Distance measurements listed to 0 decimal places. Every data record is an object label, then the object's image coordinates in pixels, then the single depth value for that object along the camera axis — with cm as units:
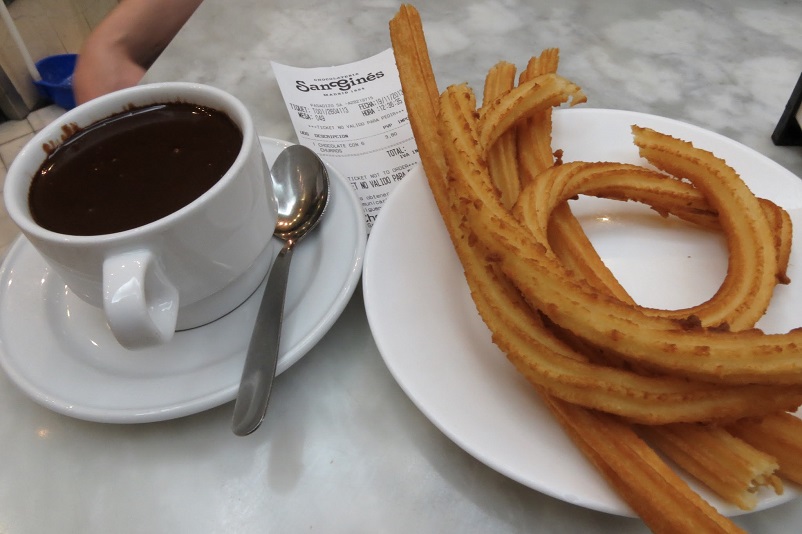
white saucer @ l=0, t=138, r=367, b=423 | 44
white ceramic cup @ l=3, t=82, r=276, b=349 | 38
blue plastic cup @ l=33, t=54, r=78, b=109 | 158
